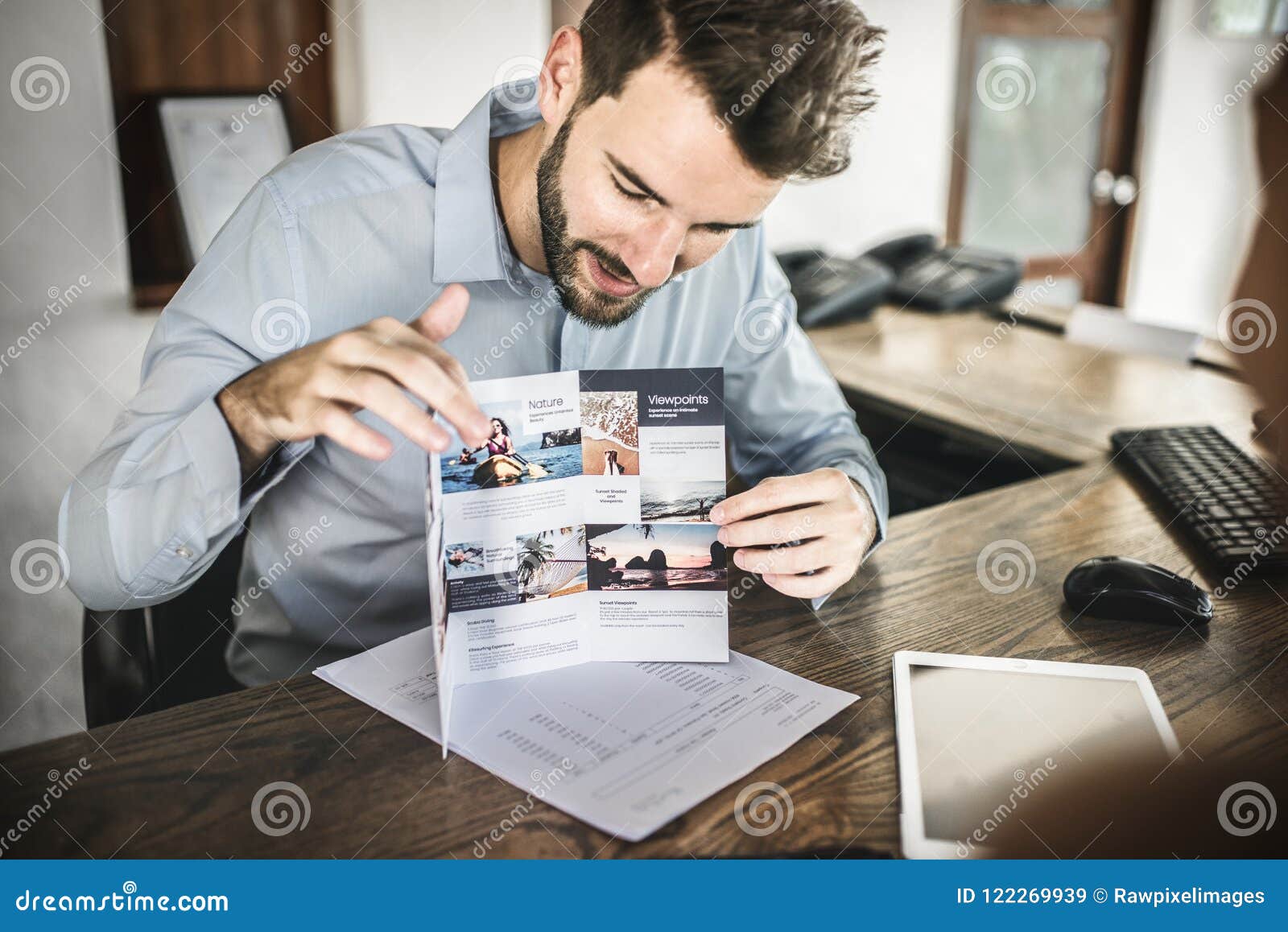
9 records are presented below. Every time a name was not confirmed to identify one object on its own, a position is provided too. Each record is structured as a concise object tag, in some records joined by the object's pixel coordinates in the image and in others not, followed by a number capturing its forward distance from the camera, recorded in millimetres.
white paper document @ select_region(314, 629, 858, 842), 754
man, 935
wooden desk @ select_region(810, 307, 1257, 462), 1720
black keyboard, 1176
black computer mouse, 1041
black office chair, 1064
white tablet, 755
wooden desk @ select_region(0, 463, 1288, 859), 712
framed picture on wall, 2205
